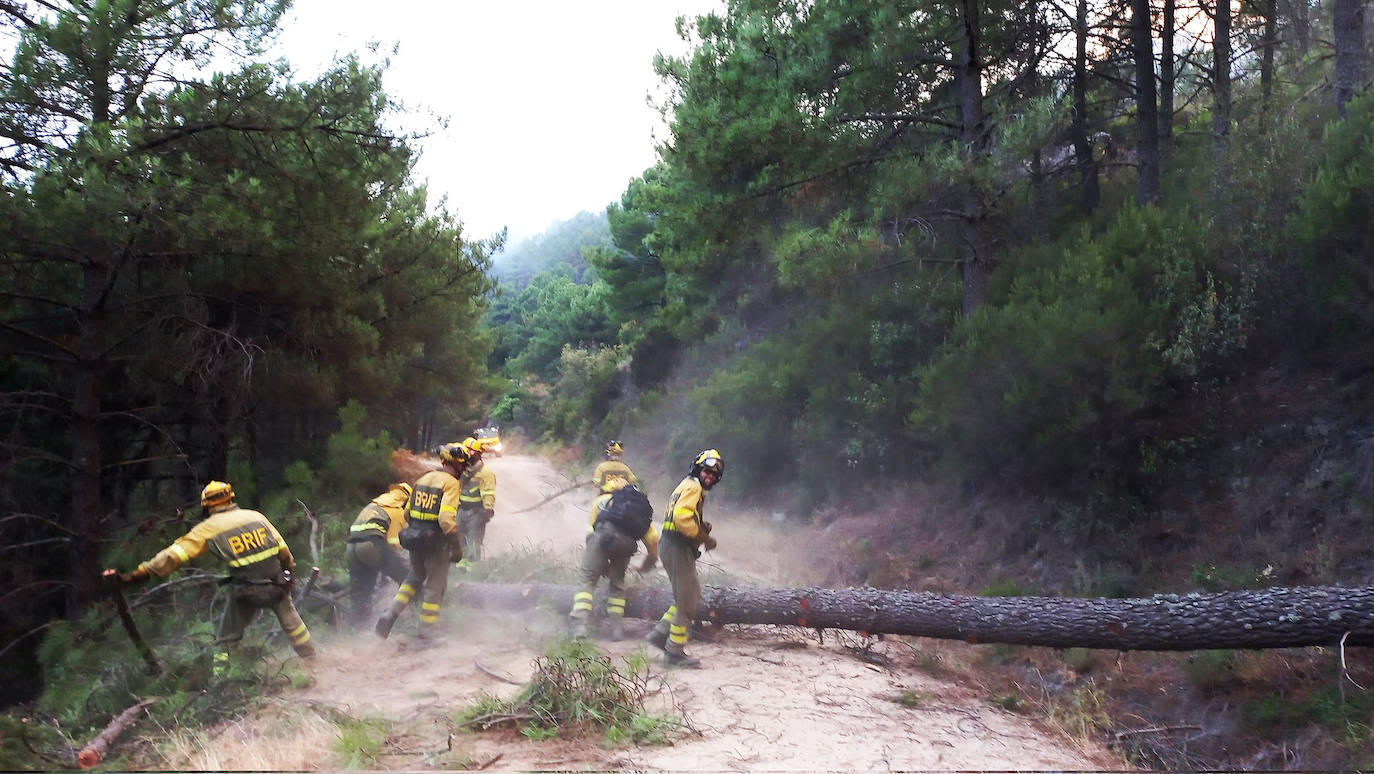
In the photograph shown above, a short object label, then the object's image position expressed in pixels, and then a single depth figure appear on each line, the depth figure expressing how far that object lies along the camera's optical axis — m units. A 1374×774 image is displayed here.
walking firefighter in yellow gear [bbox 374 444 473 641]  9.04
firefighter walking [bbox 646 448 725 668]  8.02
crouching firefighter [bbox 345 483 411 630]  9.71
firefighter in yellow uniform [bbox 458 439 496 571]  12.59
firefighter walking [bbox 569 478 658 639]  9.12
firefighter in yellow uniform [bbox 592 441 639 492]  11.00
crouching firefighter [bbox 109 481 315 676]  7.56
